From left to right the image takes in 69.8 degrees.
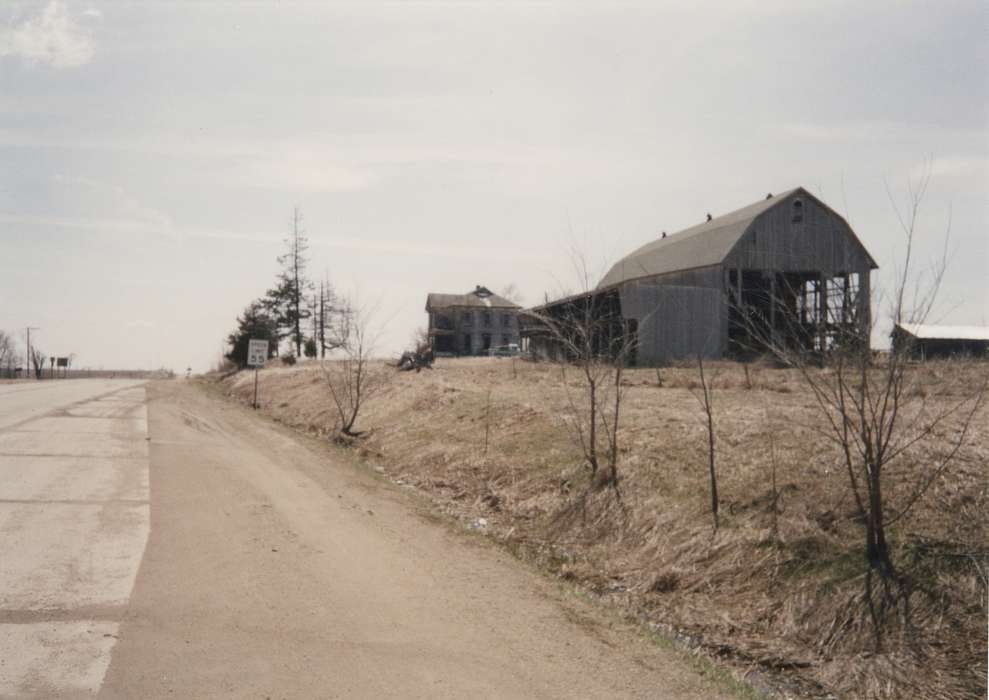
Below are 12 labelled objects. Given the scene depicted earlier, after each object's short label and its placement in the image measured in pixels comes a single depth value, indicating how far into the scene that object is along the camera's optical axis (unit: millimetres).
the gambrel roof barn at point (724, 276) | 31375
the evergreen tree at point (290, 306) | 67750
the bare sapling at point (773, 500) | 7895
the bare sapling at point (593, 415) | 11230
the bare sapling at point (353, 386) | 21000
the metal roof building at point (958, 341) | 37706
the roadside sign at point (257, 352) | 31464
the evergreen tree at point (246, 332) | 54906
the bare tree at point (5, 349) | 102000
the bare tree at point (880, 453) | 6855
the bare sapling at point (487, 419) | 15422
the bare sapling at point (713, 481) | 8836
